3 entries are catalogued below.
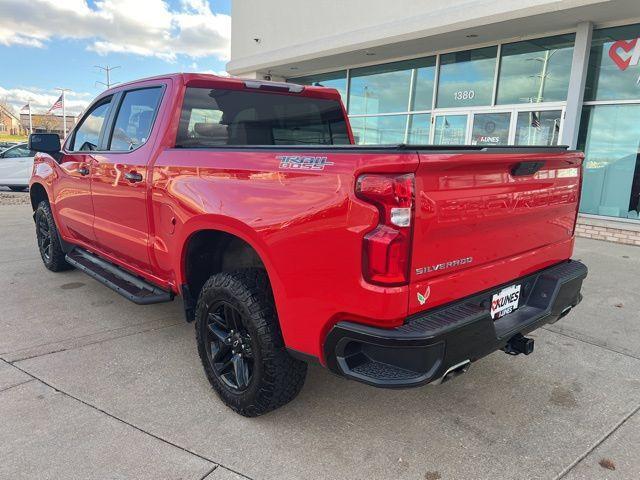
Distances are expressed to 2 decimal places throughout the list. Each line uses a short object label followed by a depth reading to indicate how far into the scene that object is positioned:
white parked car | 13.34
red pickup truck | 1.95
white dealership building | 8.10
